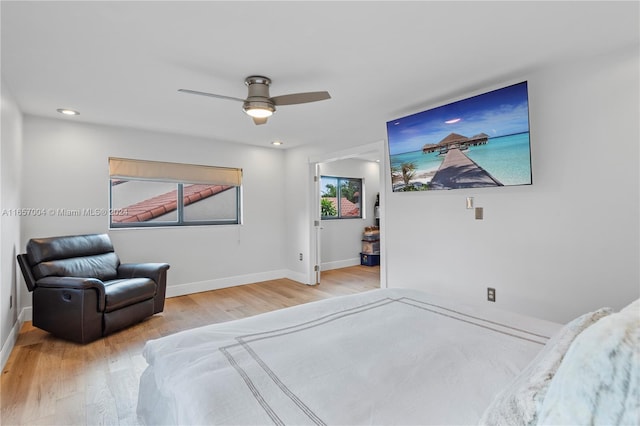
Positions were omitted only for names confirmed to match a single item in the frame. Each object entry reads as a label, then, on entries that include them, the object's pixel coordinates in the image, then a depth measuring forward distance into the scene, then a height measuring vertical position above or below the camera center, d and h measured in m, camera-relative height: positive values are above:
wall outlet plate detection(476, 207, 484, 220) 2.95 +0.01
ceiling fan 2.44 +0.95
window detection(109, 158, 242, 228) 4.20 +0.43
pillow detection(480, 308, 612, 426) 0.69 -0.44
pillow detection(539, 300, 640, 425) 0.52 -0.30
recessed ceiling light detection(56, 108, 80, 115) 3.34 +1.22
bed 0.77 -0.56
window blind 4.08 +0.70
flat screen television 2.52 +0.66
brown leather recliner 2.85 -0.65
